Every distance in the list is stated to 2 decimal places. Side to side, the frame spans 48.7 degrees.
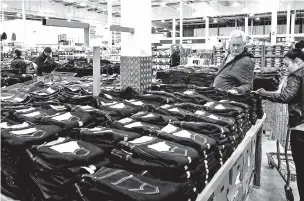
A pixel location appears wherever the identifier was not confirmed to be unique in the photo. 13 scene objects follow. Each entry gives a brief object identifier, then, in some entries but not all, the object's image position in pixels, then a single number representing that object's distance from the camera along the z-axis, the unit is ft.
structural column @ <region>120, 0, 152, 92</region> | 11.56
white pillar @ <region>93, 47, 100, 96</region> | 7.77
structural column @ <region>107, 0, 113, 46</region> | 54.84
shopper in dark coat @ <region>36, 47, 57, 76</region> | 24.13
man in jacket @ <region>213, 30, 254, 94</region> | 11.94
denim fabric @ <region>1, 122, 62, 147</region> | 5.02
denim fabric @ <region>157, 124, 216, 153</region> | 5.55
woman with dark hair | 11.12
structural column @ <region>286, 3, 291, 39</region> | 63.36
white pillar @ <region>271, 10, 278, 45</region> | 46.83
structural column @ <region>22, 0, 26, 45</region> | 57.41
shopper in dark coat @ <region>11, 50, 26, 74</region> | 24.96
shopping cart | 12.70
